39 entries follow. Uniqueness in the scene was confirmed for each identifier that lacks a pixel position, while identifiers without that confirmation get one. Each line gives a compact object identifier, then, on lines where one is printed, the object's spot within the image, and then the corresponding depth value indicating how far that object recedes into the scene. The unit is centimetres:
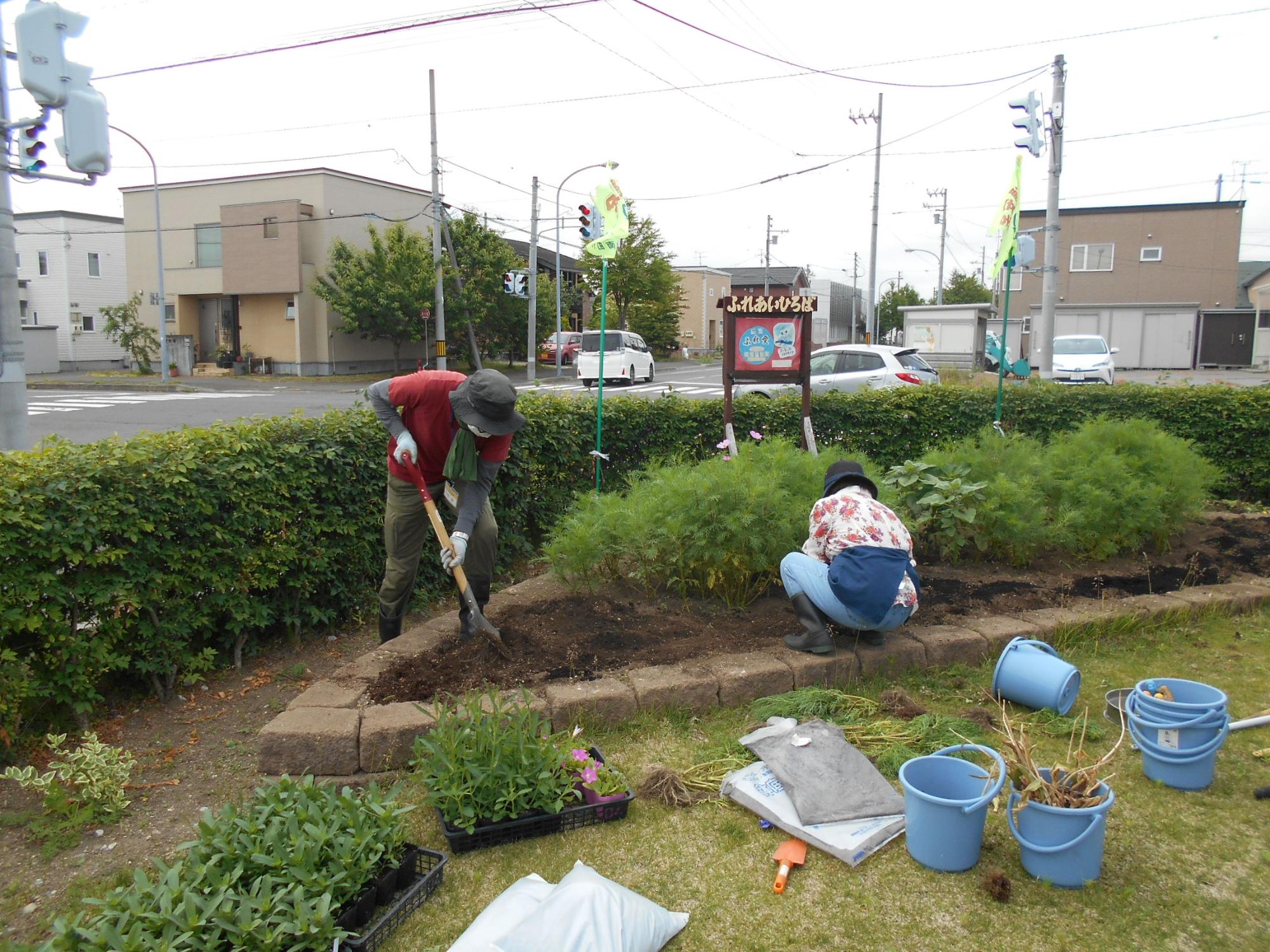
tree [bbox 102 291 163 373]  3253
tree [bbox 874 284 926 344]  7206
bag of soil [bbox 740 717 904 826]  299
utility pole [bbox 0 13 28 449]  632
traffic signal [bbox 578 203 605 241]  1931
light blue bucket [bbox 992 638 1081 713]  376
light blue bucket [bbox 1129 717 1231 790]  315
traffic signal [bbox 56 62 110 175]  606
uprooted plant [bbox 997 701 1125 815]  261
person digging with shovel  415
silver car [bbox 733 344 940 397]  1497
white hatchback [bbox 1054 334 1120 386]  2139
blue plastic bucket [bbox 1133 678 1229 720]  318
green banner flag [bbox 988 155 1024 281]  783
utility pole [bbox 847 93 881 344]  2600
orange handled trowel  274
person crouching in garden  388
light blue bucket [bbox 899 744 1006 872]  266
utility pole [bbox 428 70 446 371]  2383
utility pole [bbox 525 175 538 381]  2938
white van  2703
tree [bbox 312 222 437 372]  2856
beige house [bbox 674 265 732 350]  5938
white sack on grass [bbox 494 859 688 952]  223
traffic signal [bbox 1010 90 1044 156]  1339
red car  3825
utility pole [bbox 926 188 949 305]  4884
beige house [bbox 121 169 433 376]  3075
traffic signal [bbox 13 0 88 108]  581
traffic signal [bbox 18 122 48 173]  637
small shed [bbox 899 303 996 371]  2712
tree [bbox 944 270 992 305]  7025
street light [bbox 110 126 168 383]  2695
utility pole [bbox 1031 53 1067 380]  1402
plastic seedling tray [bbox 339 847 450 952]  238
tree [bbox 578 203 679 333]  4041
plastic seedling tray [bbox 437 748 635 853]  288
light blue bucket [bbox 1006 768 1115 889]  256
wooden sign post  746
